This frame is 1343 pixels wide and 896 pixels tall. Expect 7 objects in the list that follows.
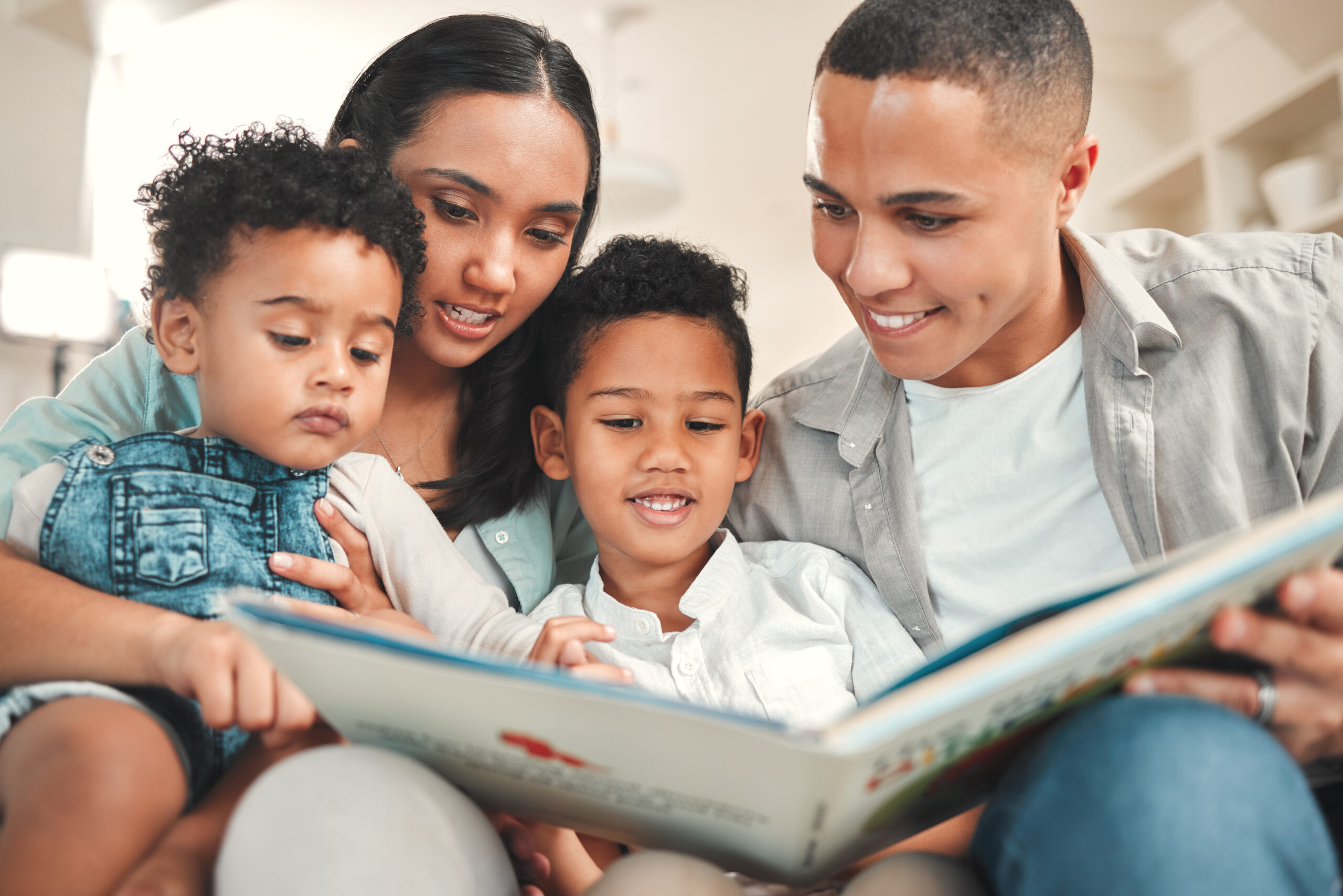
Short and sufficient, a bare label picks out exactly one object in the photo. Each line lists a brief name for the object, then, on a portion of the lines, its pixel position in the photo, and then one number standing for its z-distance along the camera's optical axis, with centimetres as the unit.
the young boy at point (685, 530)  120
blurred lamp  365
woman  130
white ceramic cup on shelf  304
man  110
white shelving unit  307
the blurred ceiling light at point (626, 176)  388
